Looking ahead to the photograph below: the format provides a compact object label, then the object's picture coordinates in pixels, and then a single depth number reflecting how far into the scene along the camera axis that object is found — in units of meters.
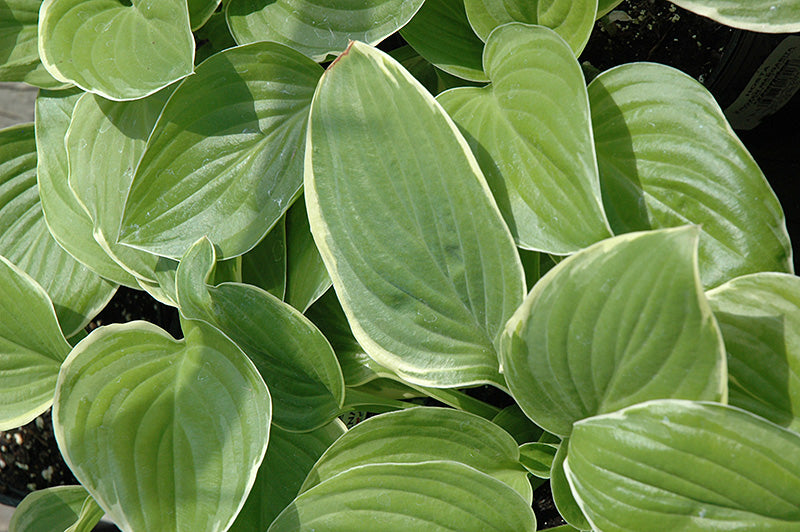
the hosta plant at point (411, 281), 1.25
